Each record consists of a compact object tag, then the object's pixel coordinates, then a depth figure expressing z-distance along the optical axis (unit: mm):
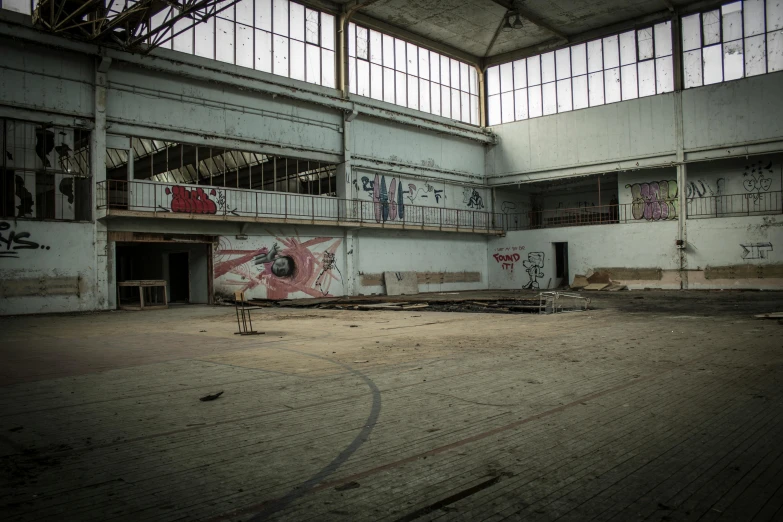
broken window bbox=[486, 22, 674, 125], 27125
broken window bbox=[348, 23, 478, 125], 26406
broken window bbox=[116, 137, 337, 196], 19375
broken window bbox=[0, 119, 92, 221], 16672
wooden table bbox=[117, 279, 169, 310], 18559
